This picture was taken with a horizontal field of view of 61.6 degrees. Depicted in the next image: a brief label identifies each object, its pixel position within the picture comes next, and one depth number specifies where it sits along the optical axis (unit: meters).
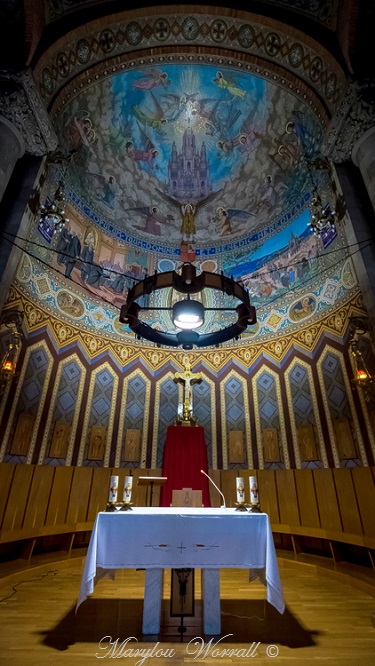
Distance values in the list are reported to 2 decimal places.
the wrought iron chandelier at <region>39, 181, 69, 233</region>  7.49
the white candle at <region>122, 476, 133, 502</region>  4.13
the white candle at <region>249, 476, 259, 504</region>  4.18
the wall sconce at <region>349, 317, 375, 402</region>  6.91
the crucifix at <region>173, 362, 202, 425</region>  8.13
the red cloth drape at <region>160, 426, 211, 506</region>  7.21
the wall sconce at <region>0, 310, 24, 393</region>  6.76
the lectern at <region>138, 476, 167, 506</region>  4.66
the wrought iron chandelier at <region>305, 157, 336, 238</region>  7.86
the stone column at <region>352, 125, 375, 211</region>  5.73
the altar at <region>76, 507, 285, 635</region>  3.44
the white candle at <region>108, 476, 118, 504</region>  4.00
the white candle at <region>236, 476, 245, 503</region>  4.49
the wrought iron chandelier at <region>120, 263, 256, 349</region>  4.19
